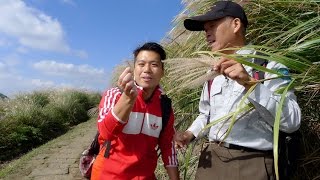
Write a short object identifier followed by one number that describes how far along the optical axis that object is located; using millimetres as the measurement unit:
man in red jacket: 1278
